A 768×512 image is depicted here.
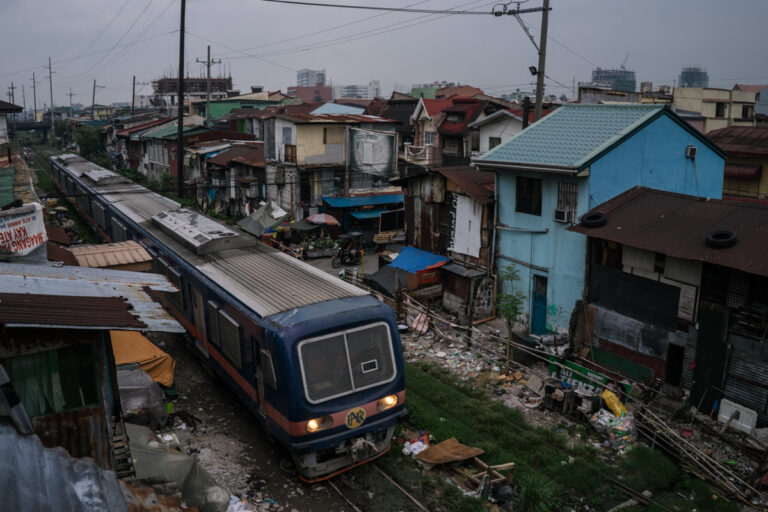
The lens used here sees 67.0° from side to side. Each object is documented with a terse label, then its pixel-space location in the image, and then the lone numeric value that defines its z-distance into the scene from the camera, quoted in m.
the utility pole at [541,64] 18.64
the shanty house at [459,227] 18.45
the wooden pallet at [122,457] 6.95
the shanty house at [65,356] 5.97
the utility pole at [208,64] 42.85
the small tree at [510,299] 14.93
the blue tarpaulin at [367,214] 30.06
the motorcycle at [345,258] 25.88
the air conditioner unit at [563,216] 15.85
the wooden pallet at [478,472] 9.76
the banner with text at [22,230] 11.41
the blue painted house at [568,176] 15.65
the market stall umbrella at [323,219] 27.44
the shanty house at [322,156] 29.92
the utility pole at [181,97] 23.58
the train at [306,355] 8.96
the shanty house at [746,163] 27.67
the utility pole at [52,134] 90.31
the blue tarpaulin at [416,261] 19.42
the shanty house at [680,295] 11.72
